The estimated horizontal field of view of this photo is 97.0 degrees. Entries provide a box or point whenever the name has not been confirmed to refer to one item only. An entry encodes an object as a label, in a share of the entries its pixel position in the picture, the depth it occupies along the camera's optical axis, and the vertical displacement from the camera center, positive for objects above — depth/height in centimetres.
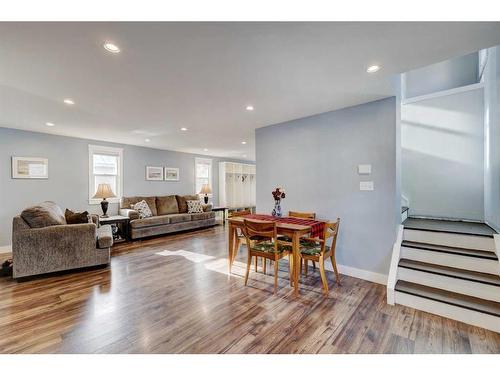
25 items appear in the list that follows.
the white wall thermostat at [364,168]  307 +25
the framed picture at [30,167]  444 +42
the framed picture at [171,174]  696 +42
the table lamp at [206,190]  713 -10
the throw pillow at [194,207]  670 -61
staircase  212 -95
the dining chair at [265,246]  264 -78
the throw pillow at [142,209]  556 -56
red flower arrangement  343 -13
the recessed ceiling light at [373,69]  211 +114
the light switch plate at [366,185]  306 +2
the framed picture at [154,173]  649 +41
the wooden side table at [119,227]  493 -94
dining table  259 -54
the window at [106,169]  541 +48
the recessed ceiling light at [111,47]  175 +114
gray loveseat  296 -81
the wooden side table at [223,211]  743 -88
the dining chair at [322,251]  261 -81
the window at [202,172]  786 +53
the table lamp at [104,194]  499 -15
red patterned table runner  283 -48
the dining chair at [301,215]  339 -45
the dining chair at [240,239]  326 -79
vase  345 -38
